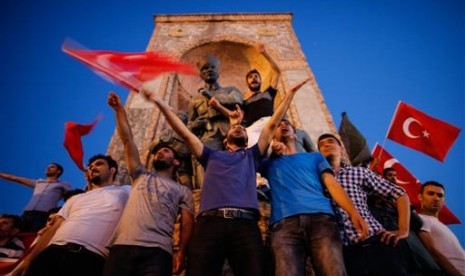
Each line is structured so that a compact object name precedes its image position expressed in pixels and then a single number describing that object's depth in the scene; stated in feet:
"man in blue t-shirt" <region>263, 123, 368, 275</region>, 8.55
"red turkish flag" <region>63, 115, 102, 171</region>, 21.91
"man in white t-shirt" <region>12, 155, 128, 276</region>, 9.37
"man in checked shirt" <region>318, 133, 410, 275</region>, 8.93
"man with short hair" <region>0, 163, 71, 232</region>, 18.93
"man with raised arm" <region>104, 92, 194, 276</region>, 8.73
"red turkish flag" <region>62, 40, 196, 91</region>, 12.05
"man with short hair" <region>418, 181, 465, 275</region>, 11.25
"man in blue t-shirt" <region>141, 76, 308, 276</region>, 8.30
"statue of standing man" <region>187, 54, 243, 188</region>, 16.93
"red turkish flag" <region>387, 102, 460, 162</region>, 22.50
